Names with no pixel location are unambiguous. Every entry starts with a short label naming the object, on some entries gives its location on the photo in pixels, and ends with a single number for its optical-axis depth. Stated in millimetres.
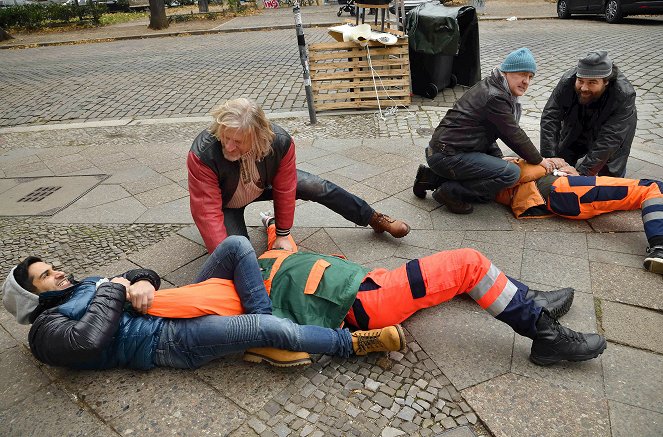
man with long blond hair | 2736
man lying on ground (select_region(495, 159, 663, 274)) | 3588
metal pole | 5909
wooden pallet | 6938
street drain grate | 4809
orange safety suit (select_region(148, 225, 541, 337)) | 2414
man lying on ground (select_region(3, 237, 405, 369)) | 2299
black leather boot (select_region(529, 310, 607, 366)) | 2320
